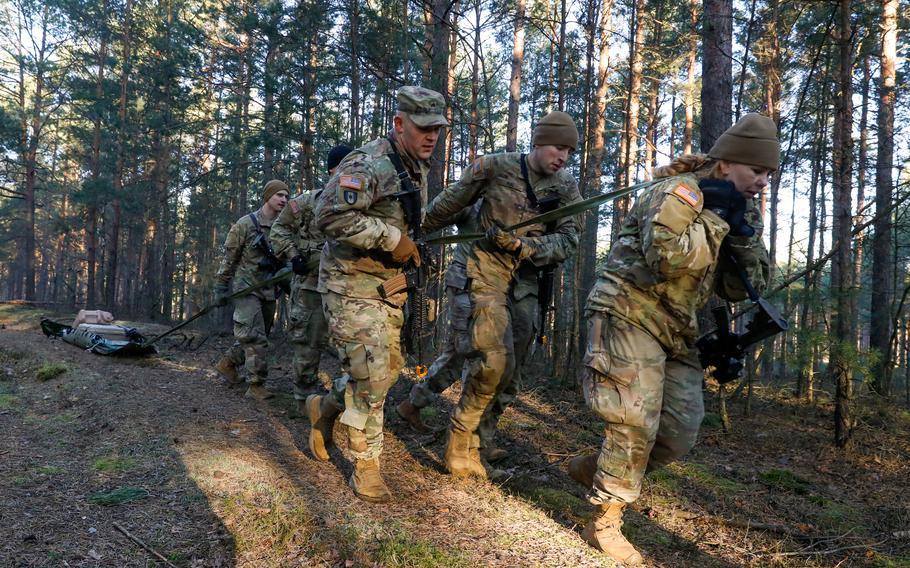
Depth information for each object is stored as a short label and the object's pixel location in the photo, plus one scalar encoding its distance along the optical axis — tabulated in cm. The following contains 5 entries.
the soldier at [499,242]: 416
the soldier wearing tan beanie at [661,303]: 292
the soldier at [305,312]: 618
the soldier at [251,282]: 691
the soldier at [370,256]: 361
